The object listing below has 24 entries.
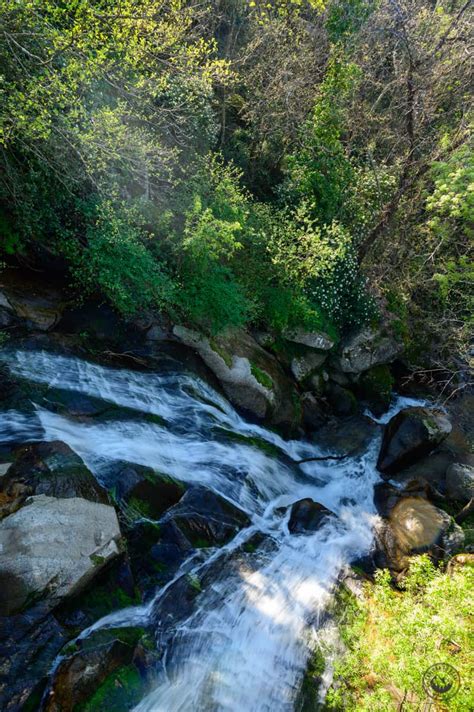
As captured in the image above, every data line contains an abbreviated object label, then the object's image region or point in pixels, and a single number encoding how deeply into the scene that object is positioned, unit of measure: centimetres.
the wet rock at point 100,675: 508
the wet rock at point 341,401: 1407
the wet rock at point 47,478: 649
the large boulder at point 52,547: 561
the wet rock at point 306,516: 957
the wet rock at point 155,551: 697
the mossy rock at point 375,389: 1460
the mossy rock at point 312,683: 622
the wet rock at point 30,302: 988
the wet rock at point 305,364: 1351
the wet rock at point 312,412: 1313
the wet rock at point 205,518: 786
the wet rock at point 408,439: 1217
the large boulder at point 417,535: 909
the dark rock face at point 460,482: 1120
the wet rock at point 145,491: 757
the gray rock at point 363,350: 1447
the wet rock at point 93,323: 1071
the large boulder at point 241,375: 1173
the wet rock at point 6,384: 836
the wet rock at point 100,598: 579
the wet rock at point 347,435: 1279
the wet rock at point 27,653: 488
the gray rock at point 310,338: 1344
